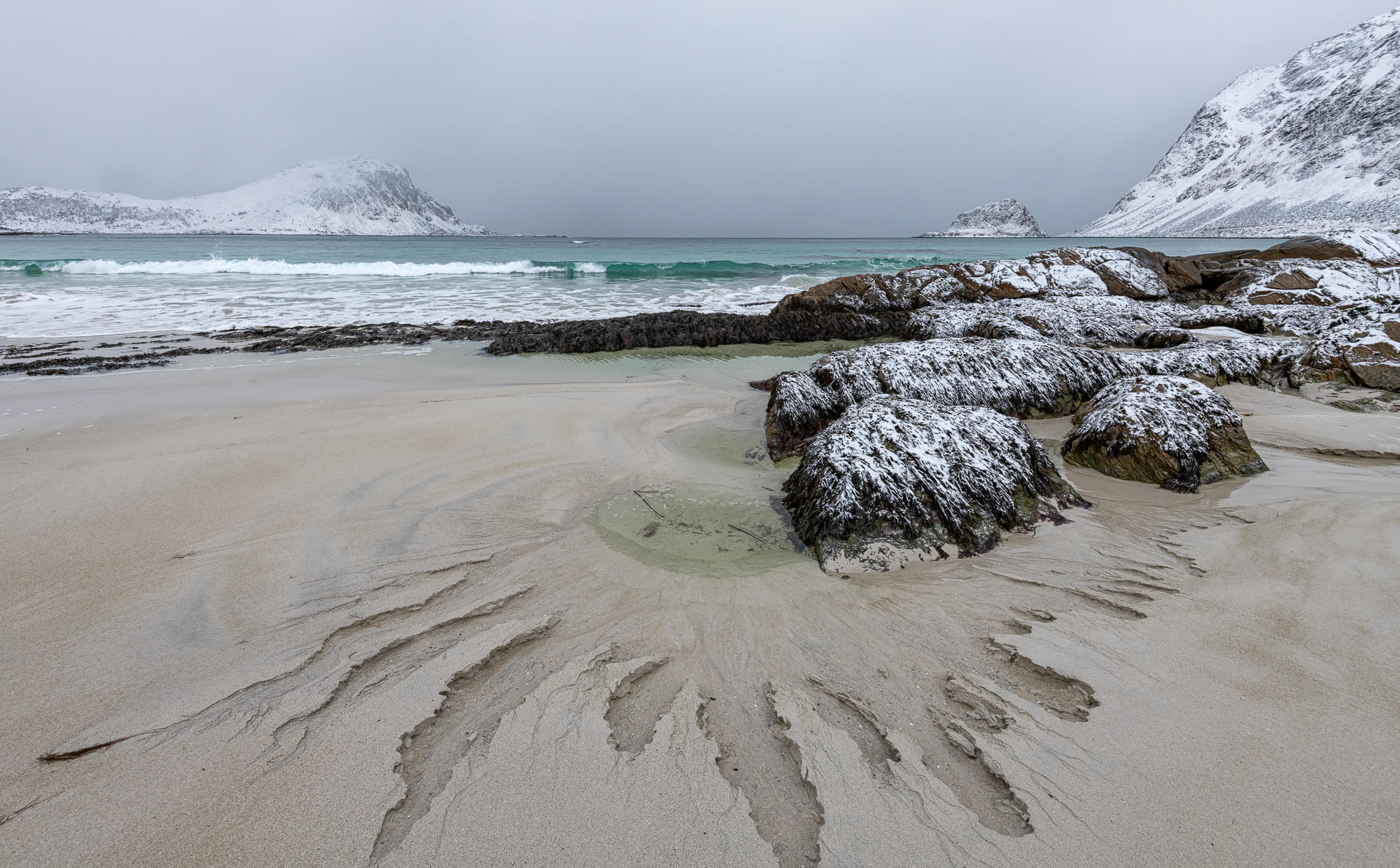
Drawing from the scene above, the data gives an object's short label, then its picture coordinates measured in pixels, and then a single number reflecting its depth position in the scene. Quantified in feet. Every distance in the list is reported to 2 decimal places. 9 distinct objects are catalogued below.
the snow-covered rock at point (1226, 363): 20.68
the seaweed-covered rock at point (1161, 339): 26.78
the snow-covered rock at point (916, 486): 9.28
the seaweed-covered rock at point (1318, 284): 38.91
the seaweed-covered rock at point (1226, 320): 31.32
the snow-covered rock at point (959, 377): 15.89
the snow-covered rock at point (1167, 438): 11.93
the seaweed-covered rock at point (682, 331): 30.22
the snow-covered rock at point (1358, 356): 19.10
